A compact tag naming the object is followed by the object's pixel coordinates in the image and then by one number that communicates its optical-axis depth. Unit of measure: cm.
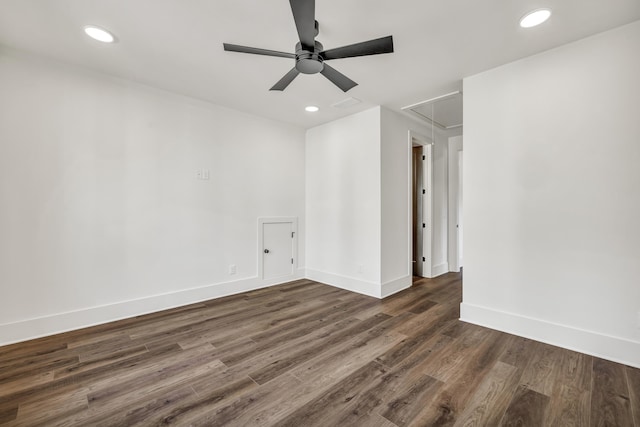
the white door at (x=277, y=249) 412
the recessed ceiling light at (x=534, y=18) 190
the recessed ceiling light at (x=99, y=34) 211
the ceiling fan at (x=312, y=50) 163
